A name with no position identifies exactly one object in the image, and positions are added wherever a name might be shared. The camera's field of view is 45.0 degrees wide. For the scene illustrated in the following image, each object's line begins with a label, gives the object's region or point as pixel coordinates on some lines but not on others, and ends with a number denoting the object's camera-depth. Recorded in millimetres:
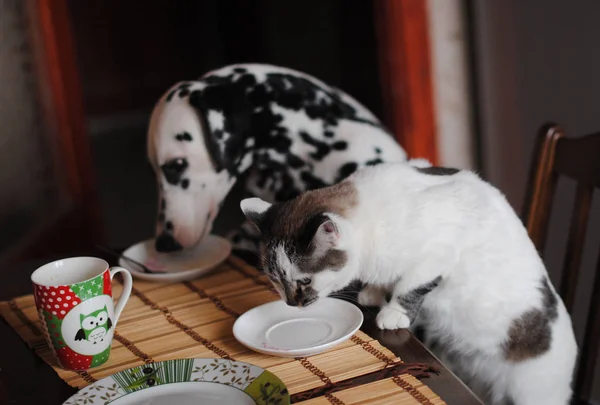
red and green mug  896
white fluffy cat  1019
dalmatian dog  1255
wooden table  815
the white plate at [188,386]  810
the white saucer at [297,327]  914
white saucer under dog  1196
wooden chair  1183
